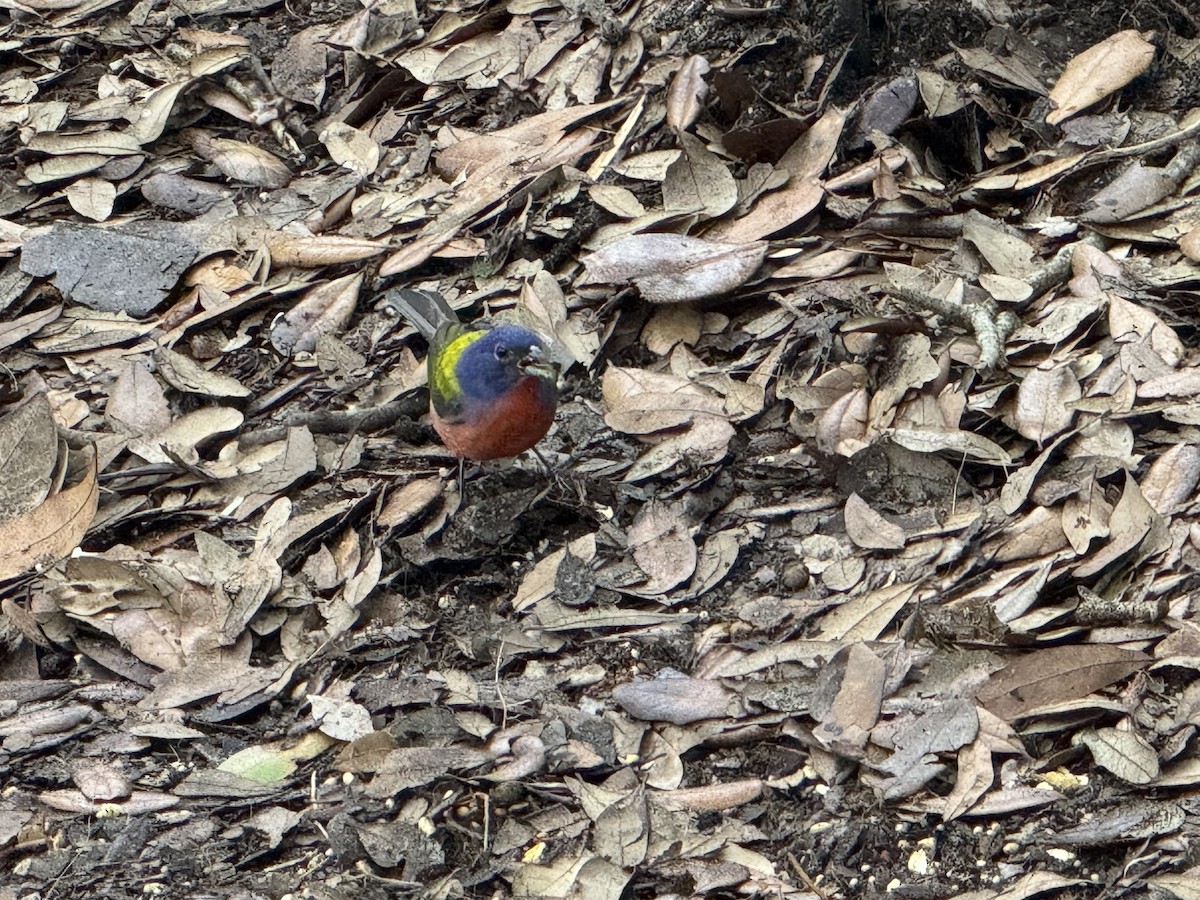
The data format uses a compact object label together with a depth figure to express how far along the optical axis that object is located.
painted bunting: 4.97
